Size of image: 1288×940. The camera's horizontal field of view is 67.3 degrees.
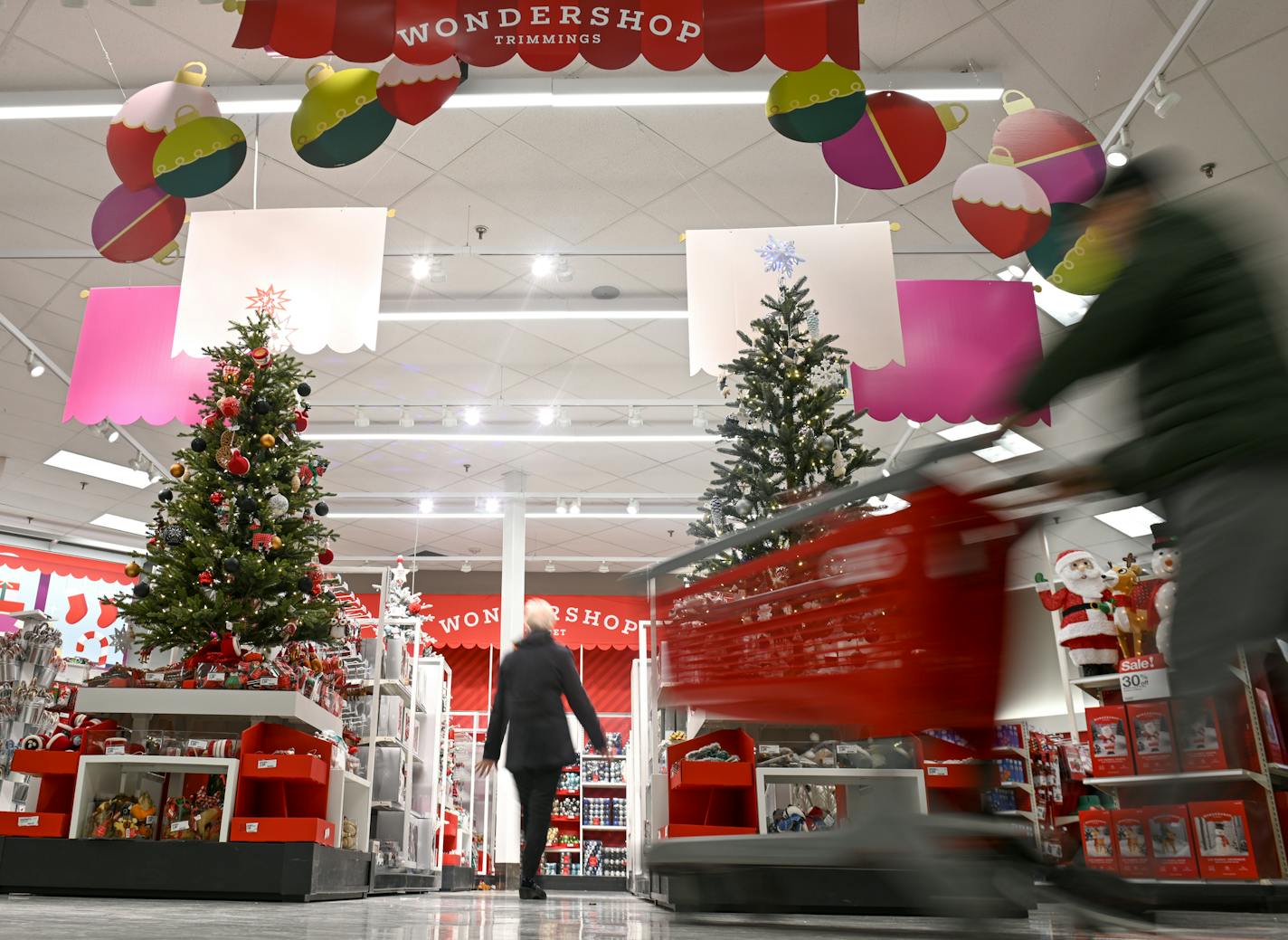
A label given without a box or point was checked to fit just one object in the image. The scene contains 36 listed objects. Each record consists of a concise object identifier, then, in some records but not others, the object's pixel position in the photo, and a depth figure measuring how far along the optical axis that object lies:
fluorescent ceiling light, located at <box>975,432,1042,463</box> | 10.53
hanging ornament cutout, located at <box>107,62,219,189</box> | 4.63
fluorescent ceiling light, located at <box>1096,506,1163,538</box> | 12.62
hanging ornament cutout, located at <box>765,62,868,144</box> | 4.37
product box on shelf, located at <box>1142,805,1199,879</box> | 5.18
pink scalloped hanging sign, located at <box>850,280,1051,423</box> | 6.56
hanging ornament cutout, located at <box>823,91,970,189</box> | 4.67
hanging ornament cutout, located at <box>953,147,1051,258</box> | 4.94
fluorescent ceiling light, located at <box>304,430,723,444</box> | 11.06
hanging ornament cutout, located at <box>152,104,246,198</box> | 4.57
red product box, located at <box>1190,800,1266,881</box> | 4.99
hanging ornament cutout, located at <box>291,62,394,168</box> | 4.32
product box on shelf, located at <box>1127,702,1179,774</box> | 5.39
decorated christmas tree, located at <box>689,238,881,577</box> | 5.66
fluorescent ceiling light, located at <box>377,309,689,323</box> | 8.55
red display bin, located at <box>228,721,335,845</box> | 4.44
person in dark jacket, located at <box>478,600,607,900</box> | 5.09
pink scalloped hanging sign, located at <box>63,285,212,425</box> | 6.57
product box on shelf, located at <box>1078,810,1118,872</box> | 5.68
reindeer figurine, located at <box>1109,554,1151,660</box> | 5.80
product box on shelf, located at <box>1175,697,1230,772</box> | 5.10
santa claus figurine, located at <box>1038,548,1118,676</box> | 5.89
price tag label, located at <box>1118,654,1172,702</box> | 5.49
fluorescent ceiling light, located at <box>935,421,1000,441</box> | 9.88
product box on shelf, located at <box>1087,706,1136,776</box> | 5.56
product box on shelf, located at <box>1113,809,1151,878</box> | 5.61
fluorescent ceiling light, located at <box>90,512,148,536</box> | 14.78
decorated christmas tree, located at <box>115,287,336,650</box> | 5.13
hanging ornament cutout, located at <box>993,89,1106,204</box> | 4.99
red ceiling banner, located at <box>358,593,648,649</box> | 15.94
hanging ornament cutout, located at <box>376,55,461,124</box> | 4.20
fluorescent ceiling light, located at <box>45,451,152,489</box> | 12.42
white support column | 10.93
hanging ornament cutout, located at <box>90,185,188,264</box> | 5.00
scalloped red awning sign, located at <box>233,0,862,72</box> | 3.65
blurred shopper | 1.61
